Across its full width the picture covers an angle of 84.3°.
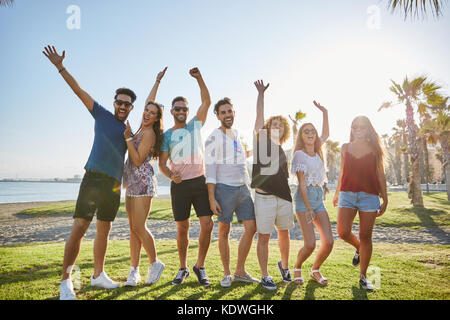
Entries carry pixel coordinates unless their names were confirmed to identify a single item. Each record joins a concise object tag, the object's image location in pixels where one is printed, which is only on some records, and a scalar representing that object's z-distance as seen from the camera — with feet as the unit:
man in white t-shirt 12.45
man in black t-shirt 12.44
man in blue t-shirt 11.29
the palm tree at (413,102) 56.18
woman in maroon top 12.45
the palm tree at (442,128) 71.92
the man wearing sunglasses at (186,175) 12.80
